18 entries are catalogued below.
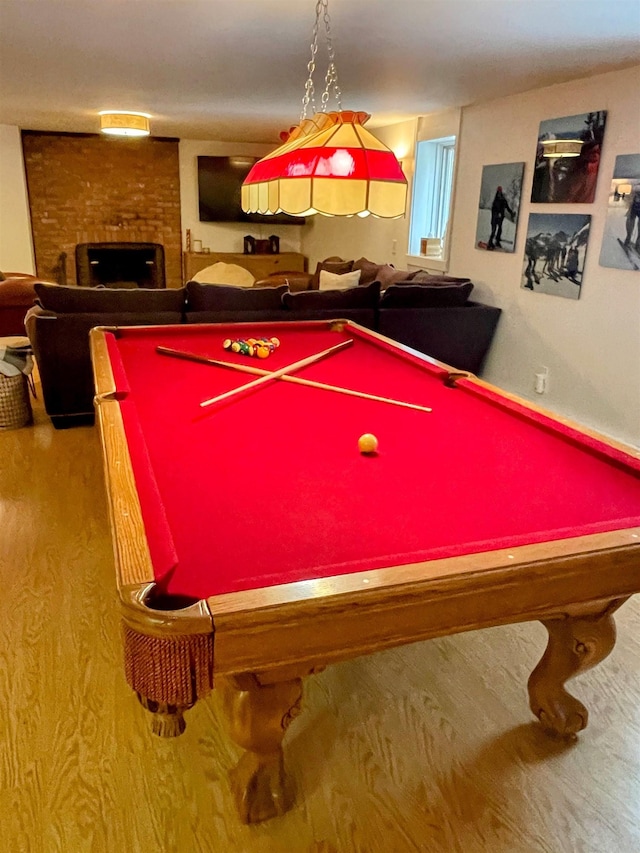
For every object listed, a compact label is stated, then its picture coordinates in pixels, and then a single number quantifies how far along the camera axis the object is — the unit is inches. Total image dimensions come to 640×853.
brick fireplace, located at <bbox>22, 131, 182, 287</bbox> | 313.1
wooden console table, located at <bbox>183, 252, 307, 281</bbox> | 335.0
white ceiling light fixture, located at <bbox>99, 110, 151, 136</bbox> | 242.1
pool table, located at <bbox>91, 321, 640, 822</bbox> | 42.4
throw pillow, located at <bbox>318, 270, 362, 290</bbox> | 231.5
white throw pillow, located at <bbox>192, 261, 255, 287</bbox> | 324.2
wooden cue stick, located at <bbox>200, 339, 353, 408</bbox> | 86.0
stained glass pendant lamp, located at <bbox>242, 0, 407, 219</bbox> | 80.6
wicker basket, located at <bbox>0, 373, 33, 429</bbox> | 153.1
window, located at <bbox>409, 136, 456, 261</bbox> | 239.6
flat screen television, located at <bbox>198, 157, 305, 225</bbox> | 326.0
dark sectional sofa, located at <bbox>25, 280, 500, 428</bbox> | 151.1
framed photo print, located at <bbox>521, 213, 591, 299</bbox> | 164.4
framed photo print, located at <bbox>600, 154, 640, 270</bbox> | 145.6
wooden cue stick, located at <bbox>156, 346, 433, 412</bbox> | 85.5
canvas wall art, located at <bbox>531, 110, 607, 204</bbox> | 157.0
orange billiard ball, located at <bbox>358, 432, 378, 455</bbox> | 66.8
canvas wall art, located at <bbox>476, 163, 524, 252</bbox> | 186.7
